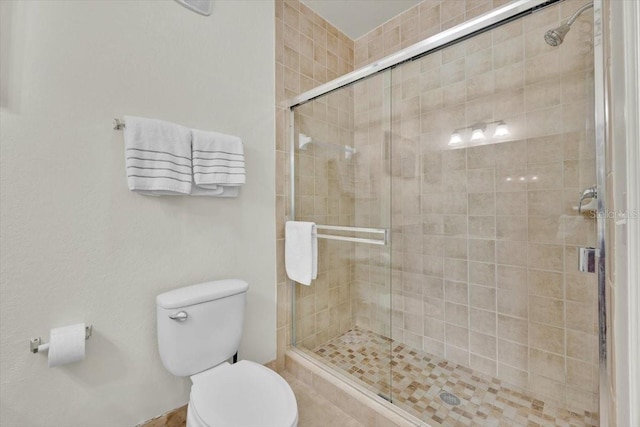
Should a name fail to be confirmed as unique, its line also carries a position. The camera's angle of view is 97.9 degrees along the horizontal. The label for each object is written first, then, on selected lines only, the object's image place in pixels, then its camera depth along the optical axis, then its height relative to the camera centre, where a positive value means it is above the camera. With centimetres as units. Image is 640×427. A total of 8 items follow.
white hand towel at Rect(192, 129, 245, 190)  131 +27
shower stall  135 -5
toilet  95 -65
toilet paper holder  98 -45
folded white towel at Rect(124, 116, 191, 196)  112 +25
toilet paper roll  96 -45
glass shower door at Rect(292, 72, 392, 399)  156 -6
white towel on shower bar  162 -22
